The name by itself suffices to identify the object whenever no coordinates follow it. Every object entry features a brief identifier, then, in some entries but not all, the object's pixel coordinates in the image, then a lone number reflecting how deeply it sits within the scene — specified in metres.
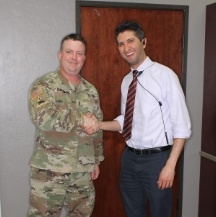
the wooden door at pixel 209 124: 2.64
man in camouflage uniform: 1.89
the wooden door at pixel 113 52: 2.53
